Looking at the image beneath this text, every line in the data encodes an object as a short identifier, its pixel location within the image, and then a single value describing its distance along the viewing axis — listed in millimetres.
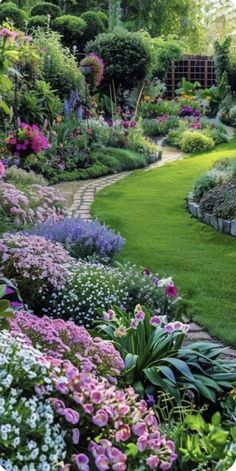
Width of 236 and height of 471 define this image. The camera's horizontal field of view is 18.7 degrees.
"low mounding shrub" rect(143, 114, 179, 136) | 16344
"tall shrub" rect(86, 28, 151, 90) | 15906
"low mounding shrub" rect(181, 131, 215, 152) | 14680
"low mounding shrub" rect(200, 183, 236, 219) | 7441
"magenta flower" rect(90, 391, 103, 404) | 2230
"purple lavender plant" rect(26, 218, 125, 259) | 5293
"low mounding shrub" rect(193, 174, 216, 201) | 8438
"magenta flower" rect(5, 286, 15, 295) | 3790
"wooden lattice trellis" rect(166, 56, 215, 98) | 23734
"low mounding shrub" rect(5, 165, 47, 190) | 7396
